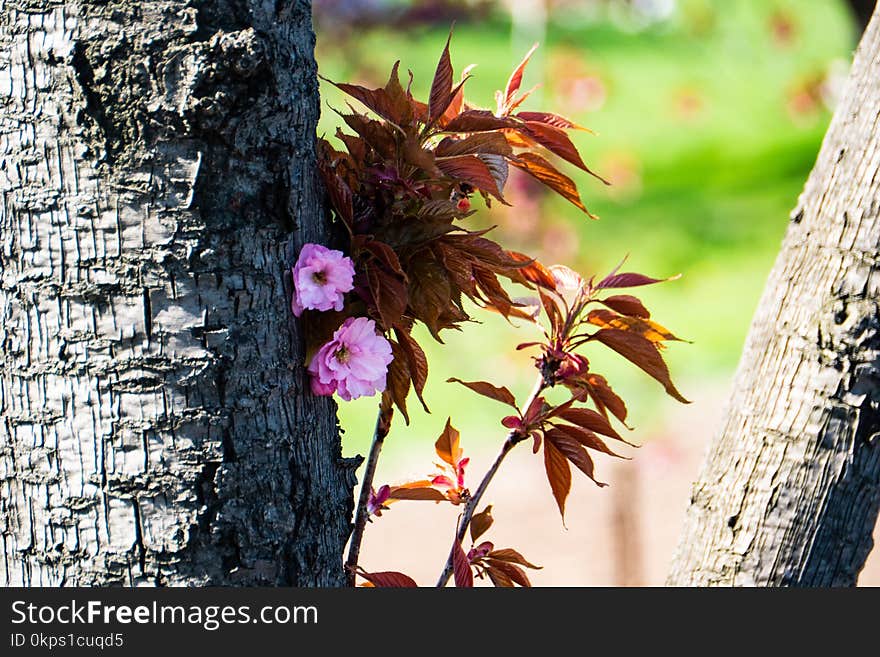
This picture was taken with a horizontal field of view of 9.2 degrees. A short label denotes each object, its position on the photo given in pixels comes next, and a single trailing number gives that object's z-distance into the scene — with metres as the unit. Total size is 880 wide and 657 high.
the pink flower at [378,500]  3.11
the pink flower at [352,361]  2.99
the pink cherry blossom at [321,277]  2.98
